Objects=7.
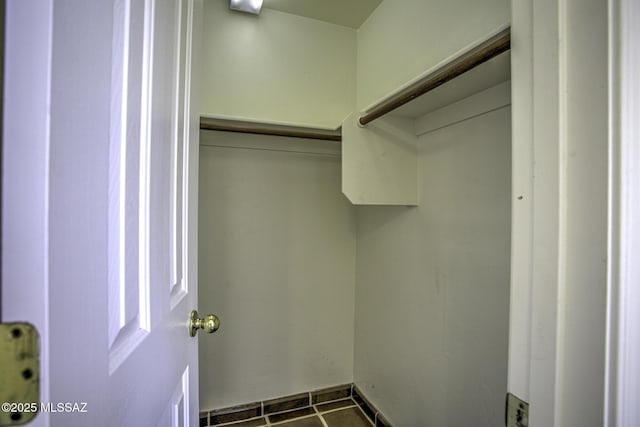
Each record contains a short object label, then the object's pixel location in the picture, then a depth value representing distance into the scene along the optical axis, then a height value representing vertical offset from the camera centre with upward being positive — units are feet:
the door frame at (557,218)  1.10 -0.01
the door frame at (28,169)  0.63 +0.10
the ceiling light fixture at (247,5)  4.71 +3.71
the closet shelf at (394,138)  3.28 +1.18
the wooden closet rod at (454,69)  2.11 +1.36
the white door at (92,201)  0.66 +0.04
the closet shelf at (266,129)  4.46 +1.47
